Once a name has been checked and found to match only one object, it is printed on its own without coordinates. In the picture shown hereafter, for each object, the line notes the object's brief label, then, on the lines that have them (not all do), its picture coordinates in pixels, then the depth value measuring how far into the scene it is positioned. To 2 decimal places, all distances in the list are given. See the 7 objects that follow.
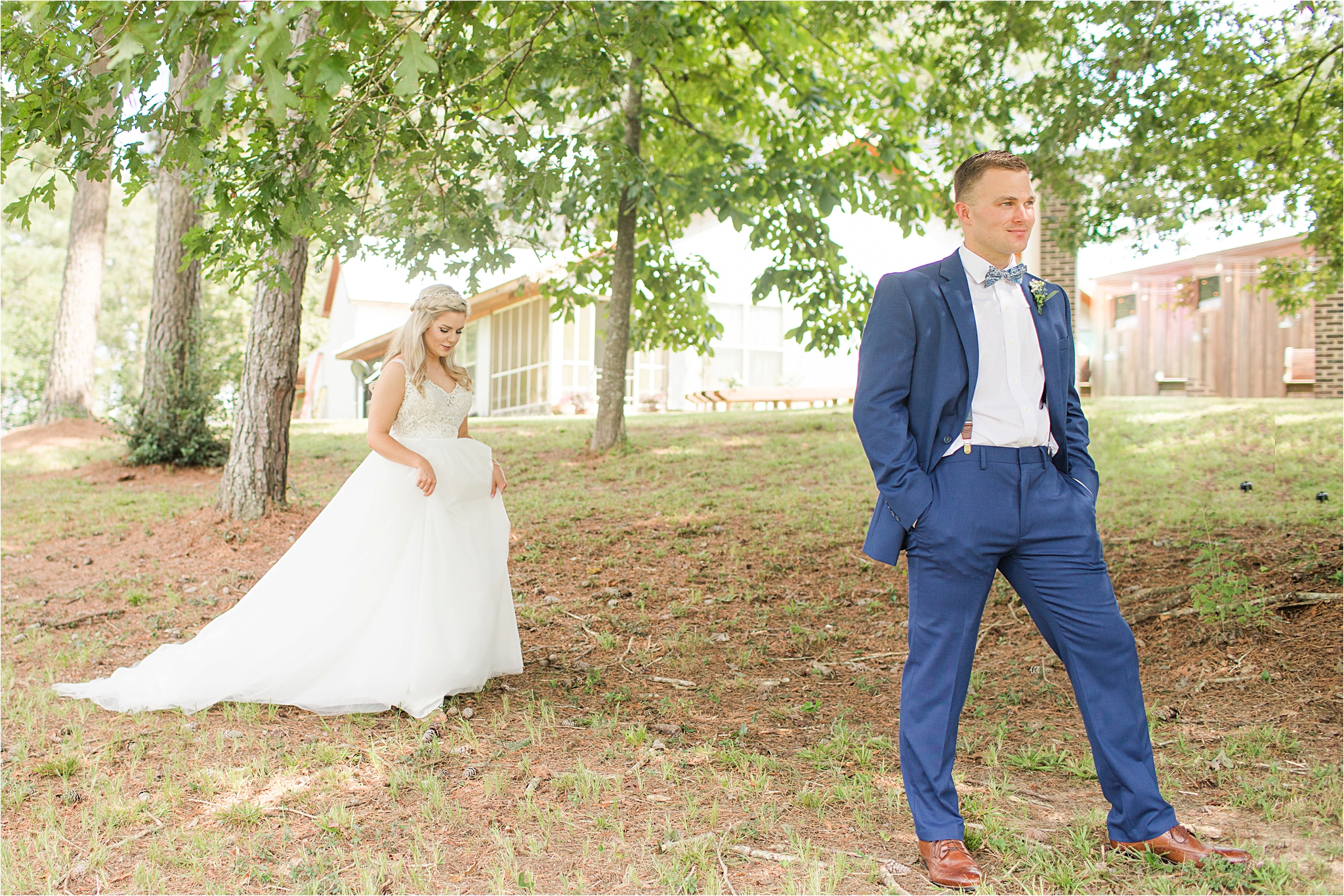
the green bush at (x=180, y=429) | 12.20
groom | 3.04
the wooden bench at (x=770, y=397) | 22.61
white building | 24.27
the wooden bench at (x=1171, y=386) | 19.78
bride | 4.98
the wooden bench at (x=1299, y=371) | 18.31
